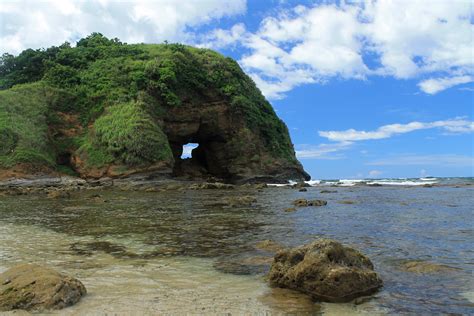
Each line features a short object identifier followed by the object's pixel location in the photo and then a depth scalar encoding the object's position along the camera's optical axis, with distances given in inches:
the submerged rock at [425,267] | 287.6
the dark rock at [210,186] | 1445.6
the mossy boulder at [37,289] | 210.1
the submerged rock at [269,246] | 374.7
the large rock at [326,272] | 239.0
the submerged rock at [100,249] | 361.4
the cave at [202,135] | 2133.4
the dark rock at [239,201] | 830.8
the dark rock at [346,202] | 861.8
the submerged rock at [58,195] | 993.5
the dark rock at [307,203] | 795.3
